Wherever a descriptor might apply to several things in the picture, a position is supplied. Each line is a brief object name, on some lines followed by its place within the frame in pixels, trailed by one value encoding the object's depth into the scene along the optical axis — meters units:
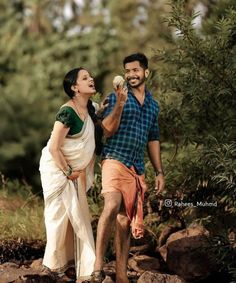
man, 9.54
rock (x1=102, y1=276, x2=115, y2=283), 9.95
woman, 9.54
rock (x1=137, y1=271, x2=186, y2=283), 9.67
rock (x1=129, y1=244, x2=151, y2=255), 11.86
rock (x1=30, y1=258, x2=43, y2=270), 11.21
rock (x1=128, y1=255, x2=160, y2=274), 11.35
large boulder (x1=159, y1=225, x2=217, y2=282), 11.07
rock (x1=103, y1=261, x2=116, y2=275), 11.05
